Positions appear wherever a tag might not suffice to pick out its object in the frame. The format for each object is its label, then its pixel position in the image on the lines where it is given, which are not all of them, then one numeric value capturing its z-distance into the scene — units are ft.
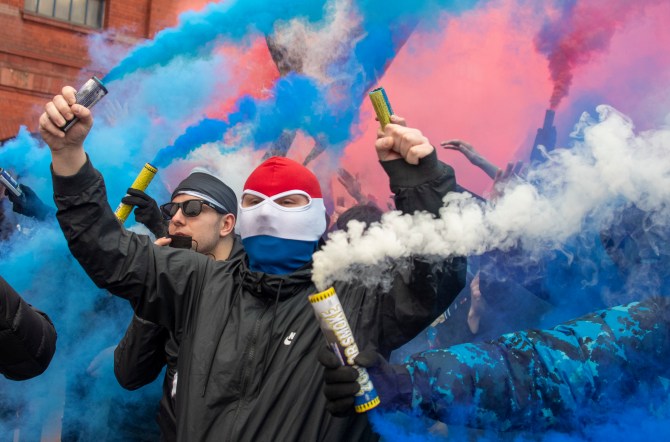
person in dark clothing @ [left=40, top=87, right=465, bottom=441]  6.98
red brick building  34.09
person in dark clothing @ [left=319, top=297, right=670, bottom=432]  6.89
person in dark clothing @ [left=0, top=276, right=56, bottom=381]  7.49
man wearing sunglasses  9.63
